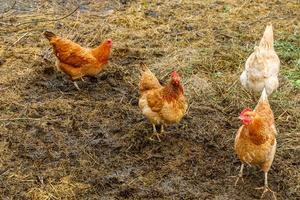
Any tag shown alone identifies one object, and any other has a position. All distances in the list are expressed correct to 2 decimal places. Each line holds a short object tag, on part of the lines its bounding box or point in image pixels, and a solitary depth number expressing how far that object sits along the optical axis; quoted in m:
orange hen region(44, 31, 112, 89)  6.25
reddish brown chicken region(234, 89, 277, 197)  4.44
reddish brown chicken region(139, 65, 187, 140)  5.21
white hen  5.78
